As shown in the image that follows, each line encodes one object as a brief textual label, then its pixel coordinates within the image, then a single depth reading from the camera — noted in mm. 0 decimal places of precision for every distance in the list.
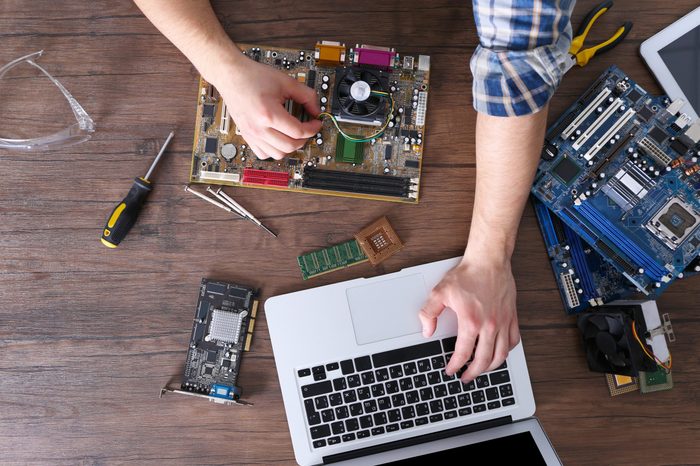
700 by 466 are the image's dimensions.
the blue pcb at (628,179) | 1264
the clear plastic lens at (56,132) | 1364
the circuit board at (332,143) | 1355
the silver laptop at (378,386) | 1306
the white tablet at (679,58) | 1342
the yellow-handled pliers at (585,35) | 1343
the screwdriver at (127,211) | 1340
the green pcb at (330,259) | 1368
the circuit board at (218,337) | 1351
